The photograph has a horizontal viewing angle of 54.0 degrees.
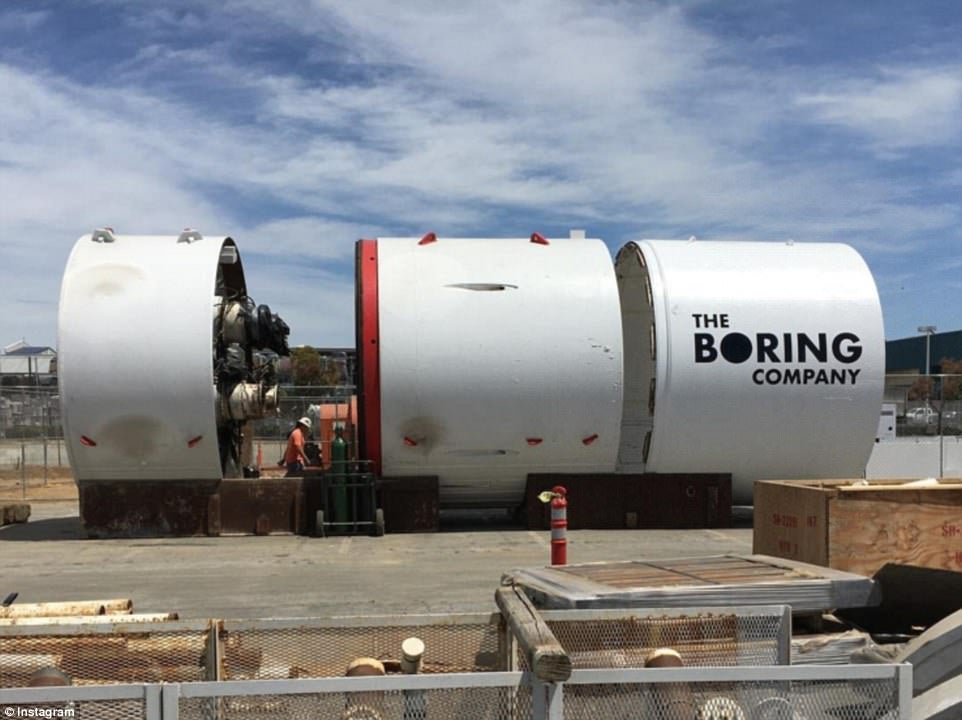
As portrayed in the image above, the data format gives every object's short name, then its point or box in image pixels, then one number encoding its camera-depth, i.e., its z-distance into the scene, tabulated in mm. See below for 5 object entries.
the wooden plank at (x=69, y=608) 5338
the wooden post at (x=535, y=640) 3215
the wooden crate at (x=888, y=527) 6789
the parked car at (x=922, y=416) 31034
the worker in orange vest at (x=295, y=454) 15296
